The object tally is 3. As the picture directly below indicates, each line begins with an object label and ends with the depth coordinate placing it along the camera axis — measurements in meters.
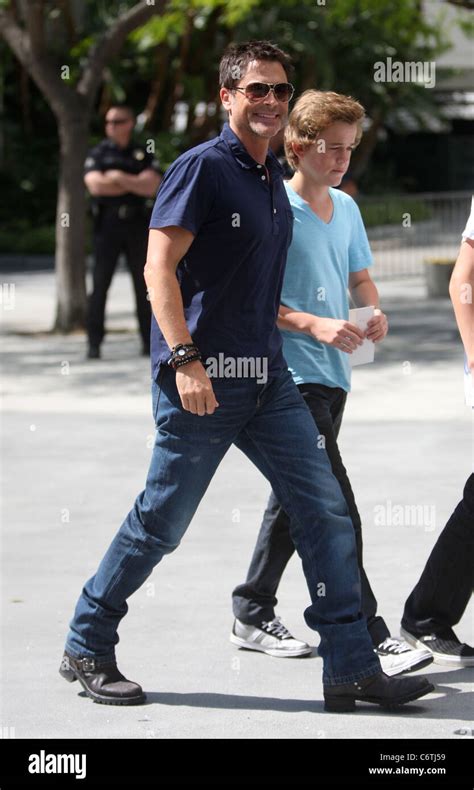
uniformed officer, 24.20
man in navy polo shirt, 8.84
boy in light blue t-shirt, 9.87
